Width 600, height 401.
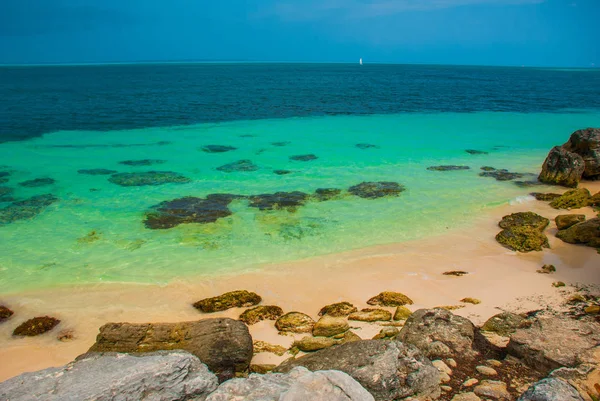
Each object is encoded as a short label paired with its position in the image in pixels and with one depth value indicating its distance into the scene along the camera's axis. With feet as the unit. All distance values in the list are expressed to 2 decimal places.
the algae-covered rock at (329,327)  23.79
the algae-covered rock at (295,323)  24.56
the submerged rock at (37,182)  57.47
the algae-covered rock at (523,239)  35.16
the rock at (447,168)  65.31
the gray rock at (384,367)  16.94
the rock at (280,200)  47.44
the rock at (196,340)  19.95
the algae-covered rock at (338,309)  26.37
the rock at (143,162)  69.05
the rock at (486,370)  18.84
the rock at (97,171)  63.67
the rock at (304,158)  72.23
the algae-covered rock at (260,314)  25.76
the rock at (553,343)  18.78
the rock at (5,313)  26.45
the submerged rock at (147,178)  57.62
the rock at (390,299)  27.50
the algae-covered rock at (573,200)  45.01
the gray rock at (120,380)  13.74
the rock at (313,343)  22.41
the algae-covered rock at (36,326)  24.81
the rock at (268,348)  22.41
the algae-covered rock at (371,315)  25.43
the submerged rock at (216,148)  78.43
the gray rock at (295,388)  13.17
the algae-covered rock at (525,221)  38.86
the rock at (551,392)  14.69
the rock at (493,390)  17.13
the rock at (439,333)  20.43
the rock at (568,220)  38.05
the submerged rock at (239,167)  64.49
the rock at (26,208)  44.71
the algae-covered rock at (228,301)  27.32
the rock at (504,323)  22.15
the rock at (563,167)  53.21
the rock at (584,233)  34.88
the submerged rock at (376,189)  52.03
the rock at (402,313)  25.45
